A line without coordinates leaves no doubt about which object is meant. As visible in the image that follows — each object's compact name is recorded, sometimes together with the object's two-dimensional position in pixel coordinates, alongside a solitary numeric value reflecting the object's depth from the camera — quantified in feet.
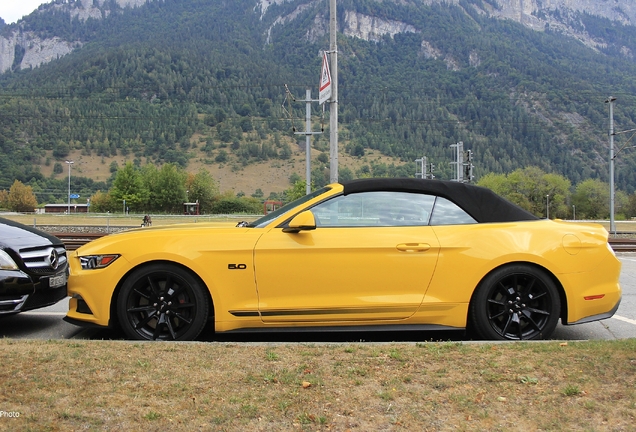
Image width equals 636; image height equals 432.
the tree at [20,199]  282.15
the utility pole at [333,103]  44.96
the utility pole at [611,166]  106.73
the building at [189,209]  303.33
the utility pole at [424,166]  160.56
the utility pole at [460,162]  114.34
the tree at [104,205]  313.07
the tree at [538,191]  282.36
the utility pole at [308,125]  94.93
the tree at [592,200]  307.37
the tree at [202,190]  351.25
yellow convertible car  14.98
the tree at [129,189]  311.88
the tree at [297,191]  236.79
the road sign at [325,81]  43.34
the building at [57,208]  307.78
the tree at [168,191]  326.65
